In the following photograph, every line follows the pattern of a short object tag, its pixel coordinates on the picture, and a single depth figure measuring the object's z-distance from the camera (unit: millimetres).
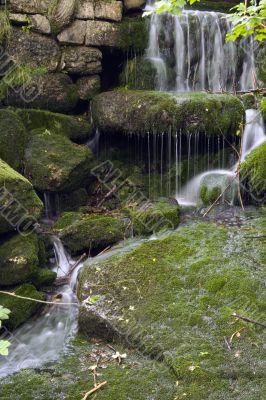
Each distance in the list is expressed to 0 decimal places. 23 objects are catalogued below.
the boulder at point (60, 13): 8172
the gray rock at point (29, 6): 8094
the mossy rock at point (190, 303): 3811
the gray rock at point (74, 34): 8328
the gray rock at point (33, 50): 8141
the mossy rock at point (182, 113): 7461
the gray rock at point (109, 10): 8539
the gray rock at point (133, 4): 8930
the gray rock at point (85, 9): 8406
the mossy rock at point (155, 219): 6215
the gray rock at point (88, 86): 8594
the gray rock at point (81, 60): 8430
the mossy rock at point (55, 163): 7254
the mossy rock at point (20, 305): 4918
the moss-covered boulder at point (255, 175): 6469
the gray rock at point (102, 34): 8469
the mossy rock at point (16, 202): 5348
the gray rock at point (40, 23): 8205
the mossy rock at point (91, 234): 6289
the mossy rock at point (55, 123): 7964
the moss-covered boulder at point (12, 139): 7238
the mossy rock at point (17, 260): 5168
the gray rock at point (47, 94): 8117
